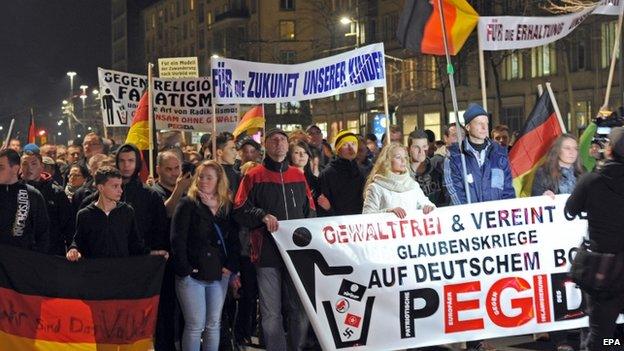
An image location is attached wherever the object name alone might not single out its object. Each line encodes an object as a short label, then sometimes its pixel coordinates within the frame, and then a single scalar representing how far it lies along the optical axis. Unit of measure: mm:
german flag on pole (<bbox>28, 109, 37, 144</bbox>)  21312
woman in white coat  8758
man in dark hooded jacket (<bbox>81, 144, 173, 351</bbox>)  8539
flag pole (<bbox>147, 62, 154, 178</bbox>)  12667
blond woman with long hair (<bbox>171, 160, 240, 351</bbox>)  8164
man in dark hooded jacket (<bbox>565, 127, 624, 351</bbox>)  7129
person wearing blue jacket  9148
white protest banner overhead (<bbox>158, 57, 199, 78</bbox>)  20952
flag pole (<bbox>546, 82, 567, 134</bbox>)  10141
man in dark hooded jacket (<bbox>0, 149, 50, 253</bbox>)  8383
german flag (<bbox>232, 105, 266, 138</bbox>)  17875
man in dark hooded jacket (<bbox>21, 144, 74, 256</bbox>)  9633
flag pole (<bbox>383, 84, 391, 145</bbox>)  10438
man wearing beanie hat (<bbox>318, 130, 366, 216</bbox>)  10359
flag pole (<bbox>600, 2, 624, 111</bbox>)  10852
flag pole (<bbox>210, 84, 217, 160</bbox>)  12105
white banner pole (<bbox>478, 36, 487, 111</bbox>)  10091
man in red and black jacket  8523
